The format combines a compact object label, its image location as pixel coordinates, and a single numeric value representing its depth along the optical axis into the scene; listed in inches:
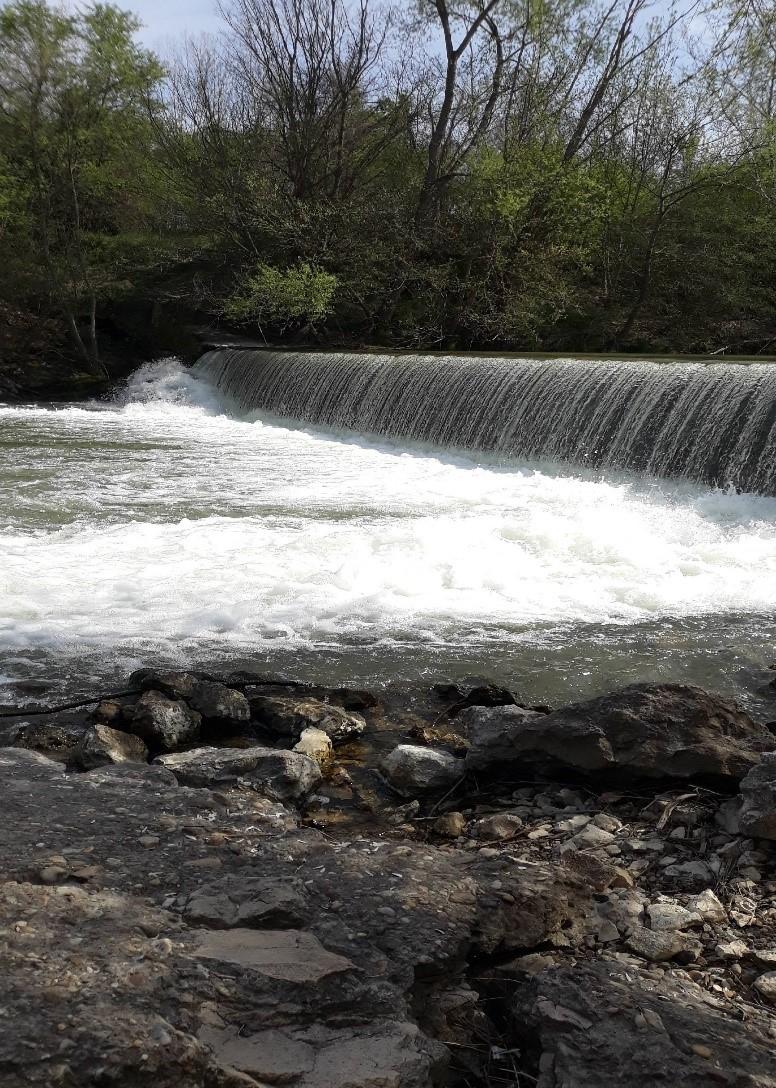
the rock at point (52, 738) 154.3
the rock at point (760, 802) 110.6
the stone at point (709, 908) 96.0
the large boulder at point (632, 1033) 68.0
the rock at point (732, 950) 89.5
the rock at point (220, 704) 165.2
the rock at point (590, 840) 116.1
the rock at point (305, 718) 161.6
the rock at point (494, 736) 140.8
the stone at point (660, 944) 88.9
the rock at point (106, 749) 145.0
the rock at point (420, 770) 138.7
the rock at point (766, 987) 82.9
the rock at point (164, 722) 157.2
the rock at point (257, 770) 136.0
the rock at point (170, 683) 167.9
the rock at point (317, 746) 151.6
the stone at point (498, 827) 122.4
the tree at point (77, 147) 786.2
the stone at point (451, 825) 125.0
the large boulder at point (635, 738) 133.1
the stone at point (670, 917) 94.0
